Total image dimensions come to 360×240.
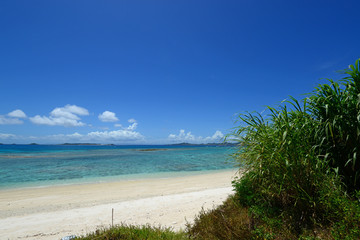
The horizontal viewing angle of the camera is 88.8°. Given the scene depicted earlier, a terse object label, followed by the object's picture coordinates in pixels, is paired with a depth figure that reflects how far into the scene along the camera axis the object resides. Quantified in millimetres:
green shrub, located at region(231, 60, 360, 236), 3074
